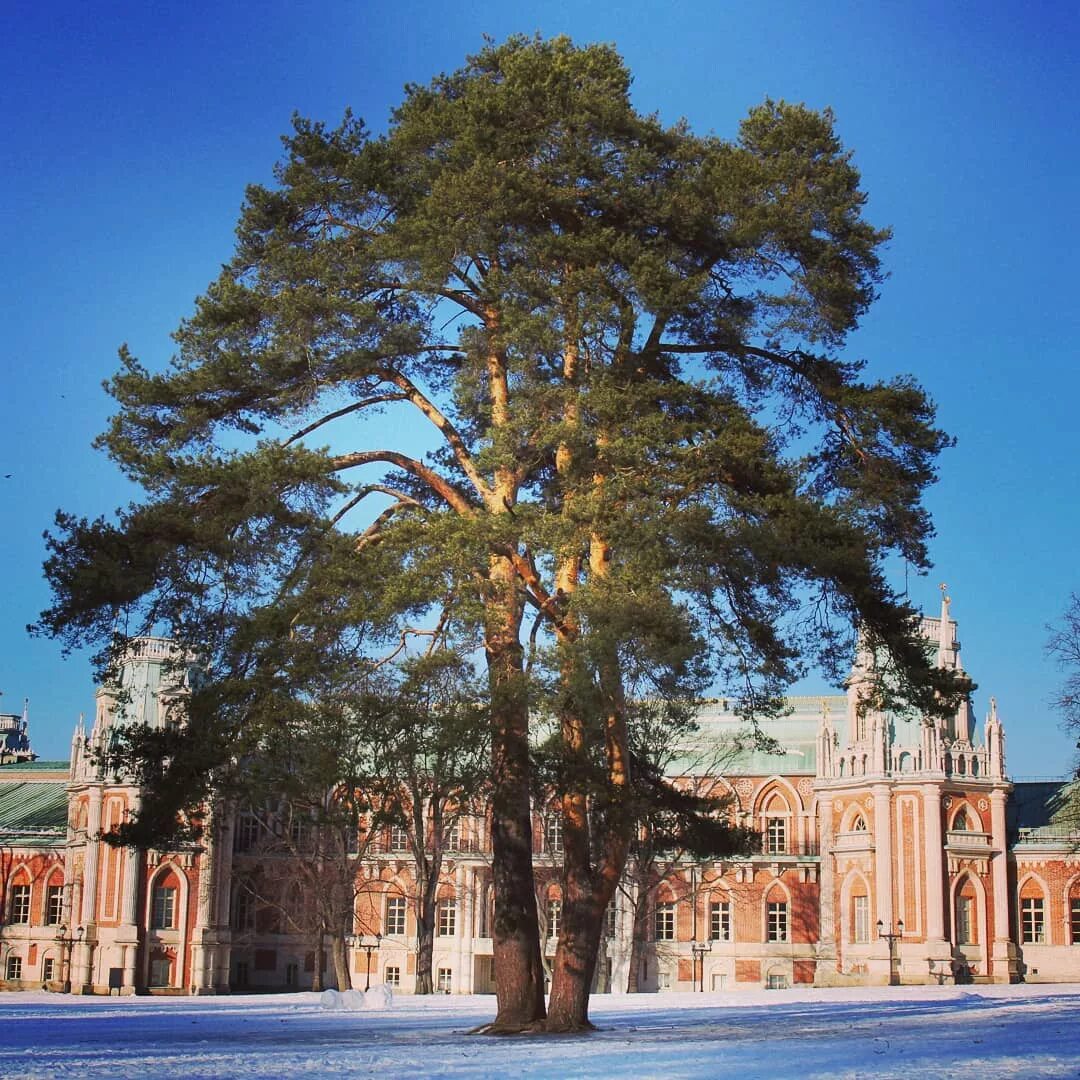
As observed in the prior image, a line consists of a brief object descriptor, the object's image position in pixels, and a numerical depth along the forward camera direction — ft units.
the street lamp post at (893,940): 161.79
